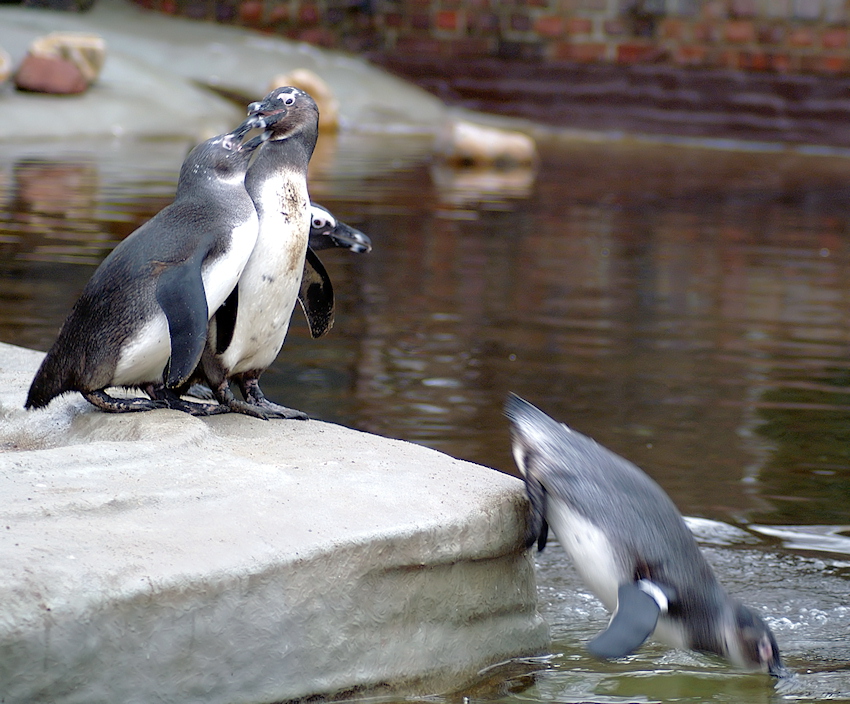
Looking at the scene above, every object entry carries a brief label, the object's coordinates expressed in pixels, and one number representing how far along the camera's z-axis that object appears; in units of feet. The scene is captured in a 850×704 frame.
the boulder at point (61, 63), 80.94
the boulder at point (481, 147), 79.15
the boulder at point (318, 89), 89.97
